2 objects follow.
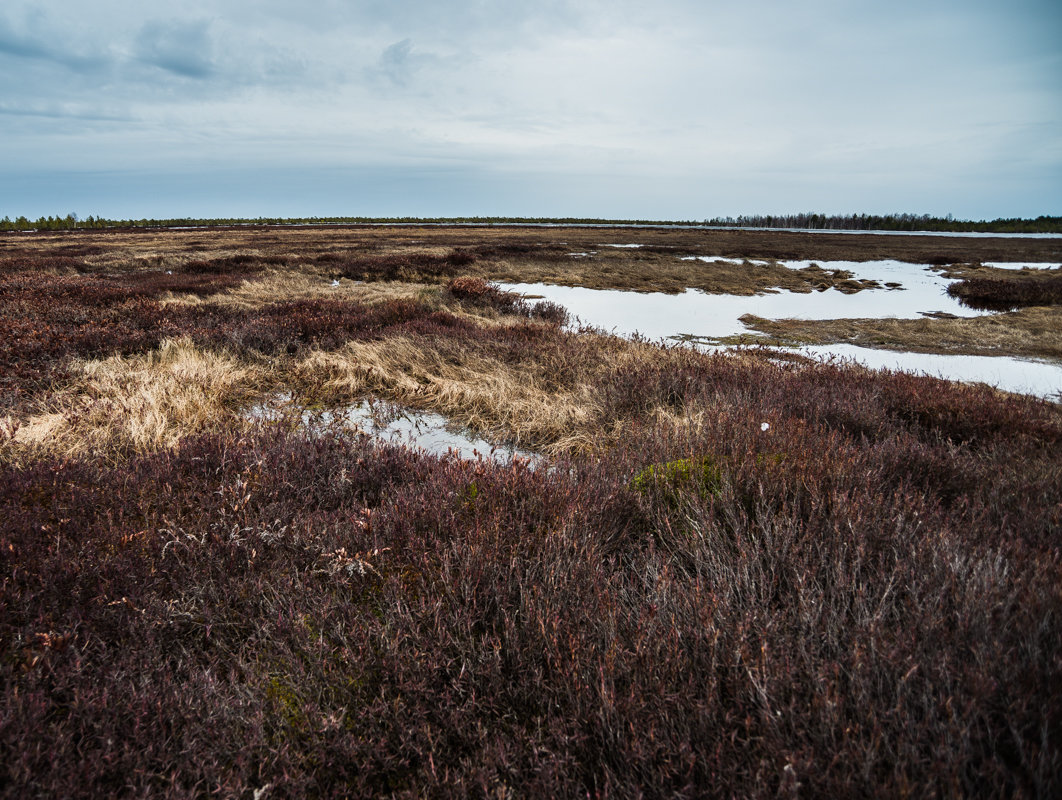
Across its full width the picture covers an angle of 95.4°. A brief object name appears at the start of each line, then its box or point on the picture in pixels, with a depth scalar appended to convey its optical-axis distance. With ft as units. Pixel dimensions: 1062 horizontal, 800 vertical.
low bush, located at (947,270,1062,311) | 55.11
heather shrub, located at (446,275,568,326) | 39.91
